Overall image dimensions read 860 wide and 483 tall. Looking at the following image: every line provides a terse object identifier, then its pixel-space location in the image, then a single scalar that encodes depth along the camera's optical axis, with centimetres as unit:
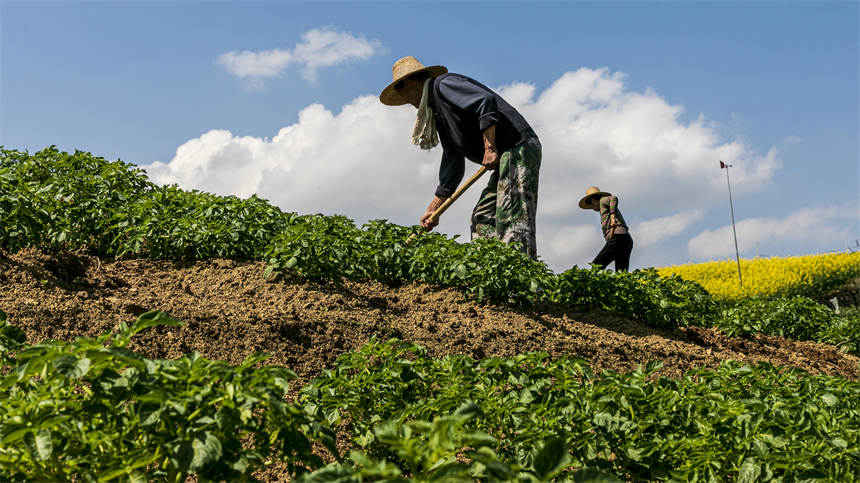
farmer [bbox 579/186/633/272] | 936
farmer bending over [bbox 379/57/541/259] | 545
